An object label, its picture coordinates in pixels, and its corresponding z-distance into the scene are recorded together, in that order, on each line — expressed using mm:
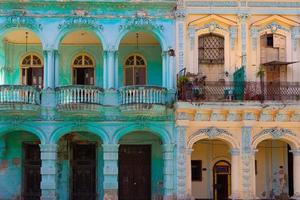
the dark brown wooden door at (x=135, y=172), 24812
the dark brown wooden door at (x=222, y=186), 25281
